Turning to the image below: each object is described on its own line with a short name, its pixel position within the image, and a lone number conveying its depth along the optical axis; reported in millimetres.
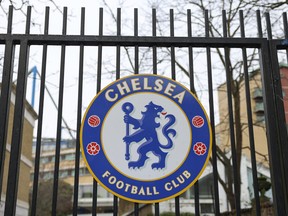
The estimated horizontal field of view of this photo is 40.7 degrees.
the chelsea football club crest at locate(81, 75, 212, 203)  2764
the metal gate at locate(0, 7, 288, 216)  2842
